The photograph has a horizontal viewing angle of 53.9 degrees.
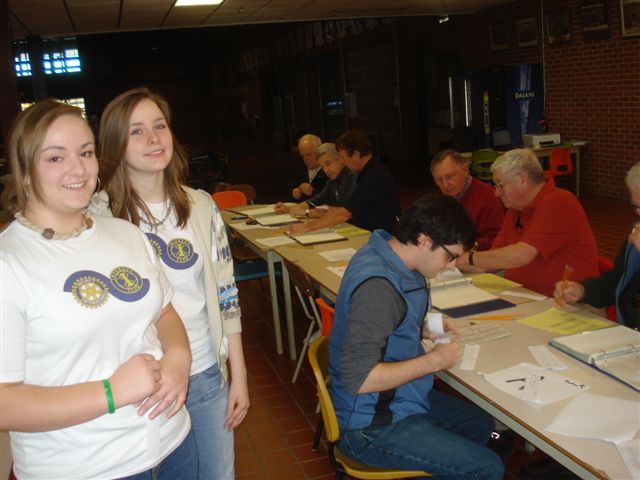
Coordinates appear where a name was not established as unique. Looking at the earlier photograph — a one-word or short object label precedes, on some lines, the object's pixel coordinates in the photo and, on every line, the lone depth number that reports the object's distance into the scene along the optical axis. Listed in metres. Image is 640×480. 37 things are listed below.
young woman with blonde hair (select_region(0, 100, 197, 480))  1.23
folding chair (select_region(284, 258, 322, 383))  3.58
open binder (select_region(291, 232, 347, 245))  4.50
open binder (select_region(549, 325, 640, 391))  2.03
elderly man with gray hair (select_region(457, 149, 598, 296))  3.15
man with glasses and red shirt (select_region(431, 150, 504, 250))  4.10
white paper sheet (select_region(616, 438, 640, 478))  1.52
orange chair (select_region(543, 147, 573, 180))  8.82
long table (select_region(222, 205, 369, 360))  4.18
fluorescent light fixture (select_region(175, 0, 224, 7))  8.50
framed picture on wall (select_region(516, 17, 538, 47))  9.74
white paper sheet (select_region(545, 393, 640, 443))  1.69
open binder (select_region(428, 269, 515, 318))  2.78
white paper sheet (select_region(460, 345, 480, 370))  2.19
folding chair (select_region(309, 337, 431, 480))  2.14
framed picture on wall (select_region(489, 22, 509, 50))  10.44
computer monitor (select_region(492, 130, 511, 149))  9.95
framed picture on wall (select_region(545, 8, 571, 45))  9.08
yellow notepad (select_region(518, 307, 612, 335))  2.45
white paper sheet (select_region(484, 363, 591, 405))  1.93
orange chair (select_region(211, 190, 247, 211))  6.74
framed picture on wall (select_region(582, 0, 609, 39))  8.42
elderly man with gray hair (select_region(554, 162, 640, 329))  2.56
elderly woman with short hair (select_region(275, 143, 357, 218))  5.41
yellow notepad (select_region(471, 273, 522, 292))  3.10
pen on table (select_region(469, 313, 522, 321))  2.64
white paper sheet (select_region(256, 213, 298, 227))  5.36
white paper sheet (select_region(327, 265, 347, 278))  3.64
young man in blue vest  2.04
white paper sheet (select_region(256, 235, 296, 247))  4.58
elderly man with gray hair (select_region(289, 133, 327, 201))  6.36
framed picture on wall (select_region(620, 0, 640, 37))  7.94
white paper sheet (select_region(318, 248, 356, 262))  3.98
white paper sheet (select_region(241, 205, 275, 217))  5.90
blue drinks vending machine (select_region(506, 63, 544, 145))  9.89
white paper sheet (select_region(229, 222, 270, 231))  5.28
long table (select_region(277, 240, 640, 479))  1.60
